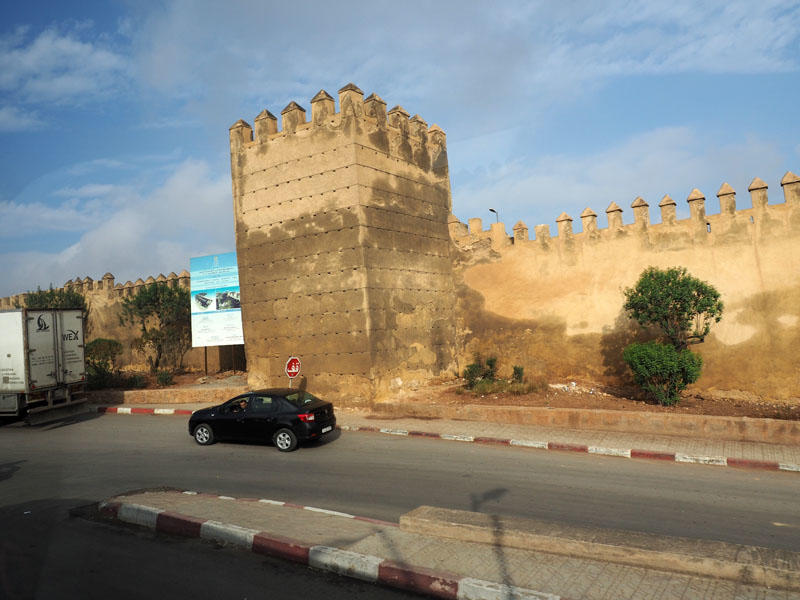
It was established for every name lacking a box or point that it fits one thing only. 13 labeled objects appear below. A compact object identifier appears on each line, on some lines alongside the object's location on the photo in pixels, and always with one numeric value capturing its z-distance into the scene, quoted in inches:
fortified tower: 651.5
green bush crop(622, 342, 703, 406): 533.6
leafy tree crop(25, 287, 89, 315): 1102.4
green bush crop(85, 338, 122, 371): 885.2
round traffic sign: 594.9
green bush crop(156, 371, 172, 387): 849.5
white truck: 593.3
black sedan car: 468.1
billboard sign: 808.9
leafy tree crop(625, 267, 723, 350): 554.9
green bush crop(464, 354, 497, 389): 660.1
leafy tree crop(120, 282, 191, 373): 960.3
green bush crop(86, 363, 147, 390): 824.9
